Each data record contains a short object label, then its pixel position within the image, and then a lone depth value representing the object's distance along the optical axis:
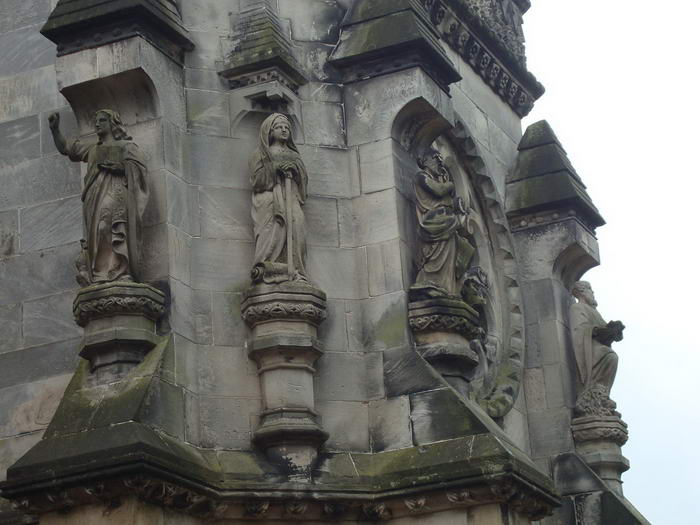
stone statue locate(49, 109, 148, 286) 12.61
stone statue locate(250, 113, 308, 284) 13.19
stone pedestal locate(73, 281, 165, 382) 12.43
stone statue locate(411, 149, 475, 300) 14.06
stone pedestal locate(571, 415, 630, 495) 17.11
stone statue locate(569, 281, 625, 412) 17.31
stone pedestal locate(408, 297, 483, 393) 13.70
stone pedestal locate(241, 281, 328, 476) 12.84
